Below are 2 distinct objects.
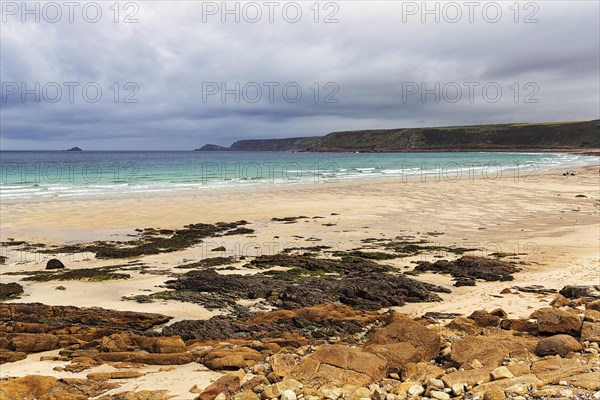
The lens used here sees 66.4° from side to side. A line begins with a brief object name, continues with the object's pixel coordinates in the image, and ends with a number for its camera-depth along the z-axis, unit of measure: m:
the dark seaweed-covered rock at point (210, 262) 14.79
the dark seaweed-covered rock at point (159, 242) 16.91
